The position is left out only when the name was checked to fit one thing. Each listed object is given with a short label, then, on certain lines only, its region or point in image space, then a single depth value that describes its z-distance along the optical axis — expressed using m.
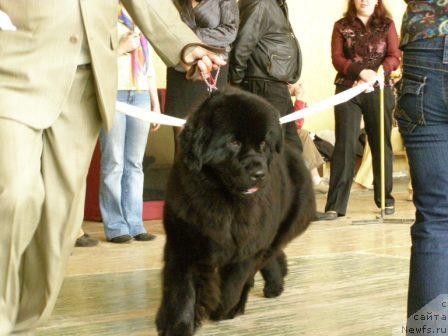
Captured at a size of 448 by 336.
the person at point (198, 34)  5.30
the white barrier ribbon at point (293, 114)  4.72
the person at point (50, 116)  2.50
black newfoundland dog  3.20
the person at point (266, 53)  6.09
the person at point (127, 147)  5.57
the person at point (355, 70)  7.07
